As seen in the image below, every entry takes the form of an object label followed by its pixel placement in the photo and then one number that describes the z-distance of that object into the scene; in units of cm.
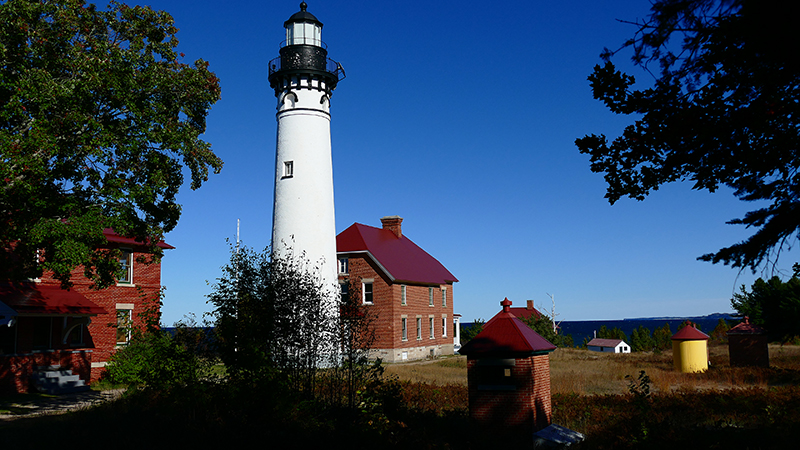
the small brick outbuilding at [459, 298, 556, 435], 1360
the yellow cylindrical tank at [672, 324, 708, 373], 2794
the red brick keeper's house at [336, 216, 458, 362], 3738
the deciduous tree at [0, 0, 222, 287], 1369
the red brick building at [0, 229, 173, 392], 2103
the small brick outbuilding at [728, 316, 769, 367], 2827
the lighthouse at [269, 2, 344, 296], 3017
